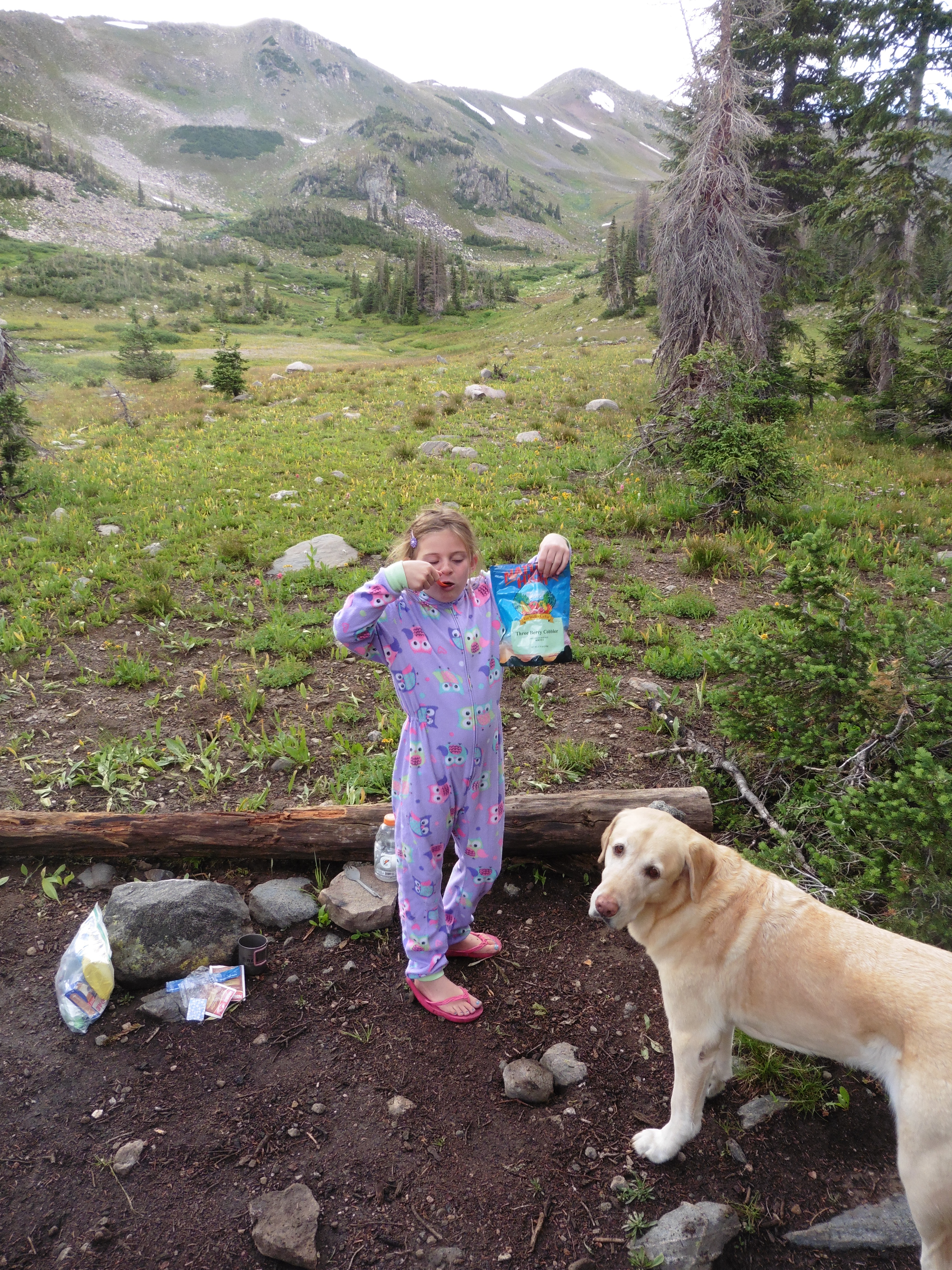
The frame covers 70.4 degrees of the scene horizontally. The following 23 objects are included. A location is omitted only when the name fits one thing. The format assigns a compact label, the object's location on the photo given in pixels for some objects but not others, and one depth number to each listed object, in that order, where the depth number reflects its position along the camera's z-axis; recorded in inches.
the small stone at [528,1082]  121.8
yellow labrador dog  82.0
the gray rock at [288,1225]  98.3
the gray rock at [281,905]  160.9
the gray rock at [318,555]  364.2
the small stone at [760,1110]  116.9
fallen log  170.6
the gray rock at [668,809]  159.0
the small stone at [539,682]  251.1
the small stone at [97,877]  169.6
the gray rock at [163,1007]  137.6
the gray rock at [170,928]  143.4
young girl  127.9
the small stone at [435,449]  567.8
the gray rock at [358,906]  158.7
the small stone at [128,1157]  110.2
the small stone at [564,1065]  126.0
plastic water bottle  166.4
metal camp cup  147.3
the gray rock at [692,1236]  96.8
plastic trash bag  135.2
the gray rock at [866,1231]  98.7
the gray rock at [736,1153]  111.5
